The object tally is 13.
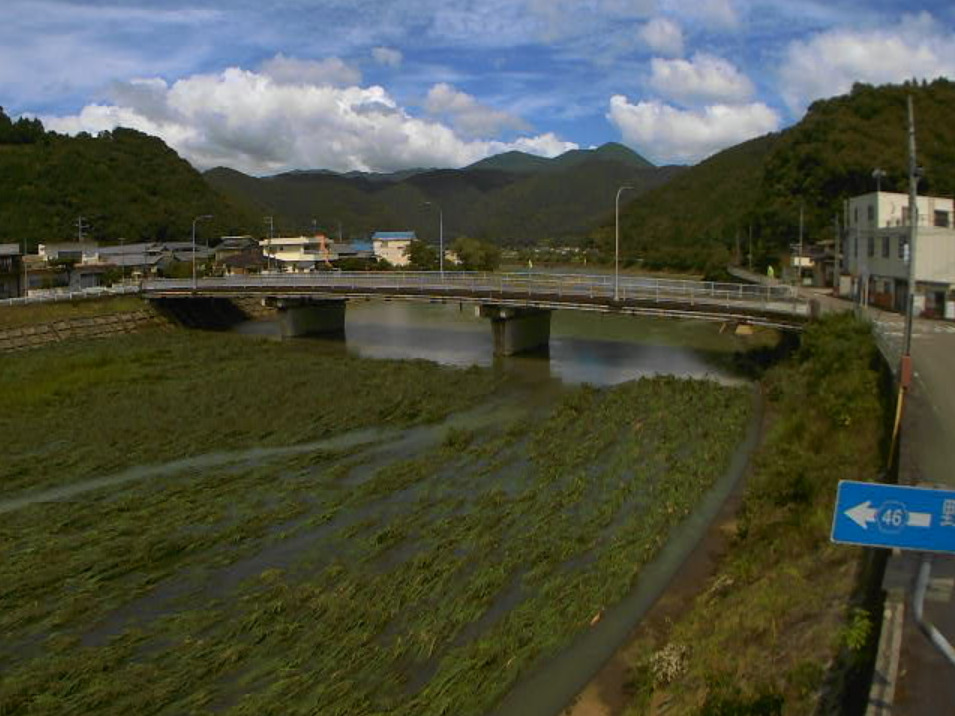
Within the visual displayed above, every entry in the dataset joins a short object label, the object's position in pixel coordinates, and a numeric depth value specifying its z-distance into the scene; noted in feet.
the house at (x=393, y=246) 387.34
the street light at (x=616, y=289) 124.98
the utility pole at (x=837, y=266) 173.57
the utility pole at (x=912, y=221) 46.85
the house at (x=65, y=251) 267.18
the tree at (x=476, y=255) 336.70
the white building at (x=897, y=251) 111.24
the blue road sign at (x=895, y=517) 15.92
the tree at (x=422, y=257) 333.62
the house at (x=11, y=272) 194.70
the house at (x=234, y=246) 318.82
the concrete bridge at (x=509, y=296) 116.88
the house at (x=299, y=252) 329.52
